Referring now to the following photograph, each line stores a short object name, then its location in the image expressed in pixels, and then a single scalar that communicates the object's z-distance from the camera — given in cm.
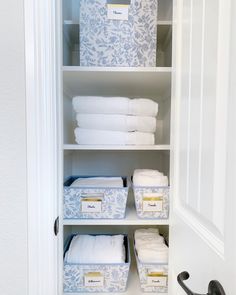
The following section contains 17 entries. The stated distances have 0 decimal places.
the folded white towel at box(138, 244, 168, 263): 91
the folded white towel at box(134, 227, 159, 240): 108
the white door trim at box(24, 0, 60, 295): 64
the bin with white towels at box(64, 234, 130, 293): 90
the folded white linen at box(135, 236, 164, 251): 97
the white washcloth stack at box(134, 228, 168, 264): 91
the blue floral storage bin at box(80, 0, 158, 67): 88
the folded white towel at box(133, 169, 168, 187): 92
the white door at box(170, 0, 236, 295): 43
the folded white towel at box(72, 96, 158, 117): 93
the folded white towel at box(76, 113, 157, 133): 94
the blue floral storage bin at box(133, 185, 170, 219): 90
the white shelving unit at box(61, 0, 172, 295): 90
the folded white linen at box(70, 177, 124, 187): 97
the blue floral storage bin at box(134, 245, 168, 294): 90
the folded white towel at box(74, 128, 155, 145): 95
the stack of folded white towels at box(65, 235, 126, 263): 92
